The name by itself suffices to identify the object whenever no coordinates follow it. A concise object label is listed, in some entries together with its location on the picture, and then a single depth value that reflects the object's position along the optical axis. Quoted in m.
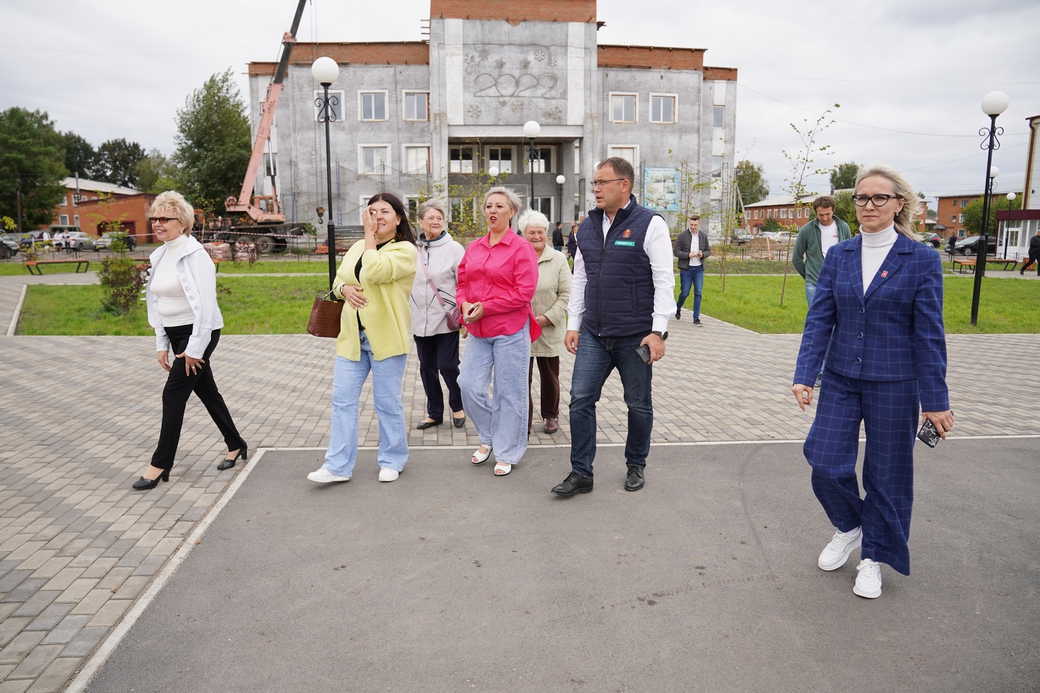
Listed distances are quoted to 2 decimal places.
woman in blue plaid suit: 3.37
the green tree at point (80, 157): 98.62
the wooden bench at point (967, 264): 29.09
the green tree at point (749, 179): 78.88
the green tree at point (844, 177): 105.94
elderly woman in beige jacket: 6.13
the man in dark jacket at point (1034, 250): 27.23
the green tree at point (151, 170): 84.94
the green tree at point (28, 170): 55.56
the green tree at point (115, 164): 104.50
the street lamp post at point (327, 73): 11.22
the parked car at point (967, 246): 51.79
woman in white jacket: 4.89
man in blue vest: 4.57
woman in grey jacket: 5.90
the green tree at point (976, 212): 74.31
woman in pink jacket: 5.09
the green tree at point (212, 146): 53.62
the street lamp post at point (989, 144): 13.20
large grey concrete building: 40.59
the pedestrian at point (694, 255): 13.35
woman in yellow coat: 4.87
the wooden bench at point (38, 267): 25.95
